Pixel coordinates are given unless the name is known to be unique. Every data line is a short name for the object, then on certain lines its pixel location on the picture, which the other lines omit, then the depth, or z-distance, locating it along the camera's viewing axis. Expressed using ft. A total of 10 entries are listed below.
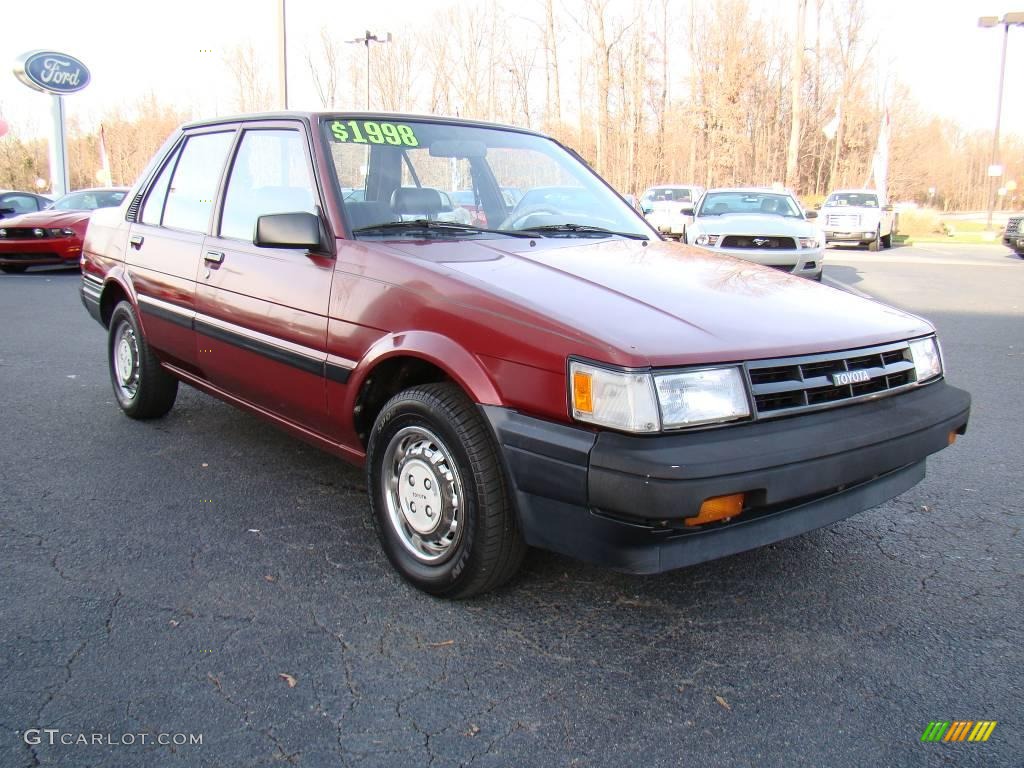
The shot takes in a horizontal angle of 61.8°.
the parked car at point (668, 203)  64.08
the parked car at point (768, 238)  37.26
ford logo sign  73.00
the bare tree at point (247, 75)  129.59
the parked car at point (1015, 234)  68.59
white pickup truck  75.82
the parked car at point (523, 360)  7.87
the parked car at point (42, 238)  43.62
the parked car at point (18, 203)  51.01
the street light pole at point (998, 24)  98.32
